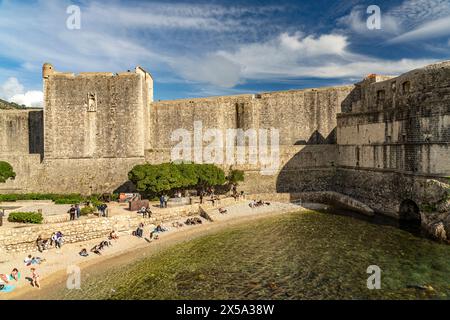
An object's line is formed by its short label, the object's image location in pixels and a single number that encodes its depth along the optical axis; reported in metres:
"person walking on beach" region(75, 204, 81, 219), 18.94
